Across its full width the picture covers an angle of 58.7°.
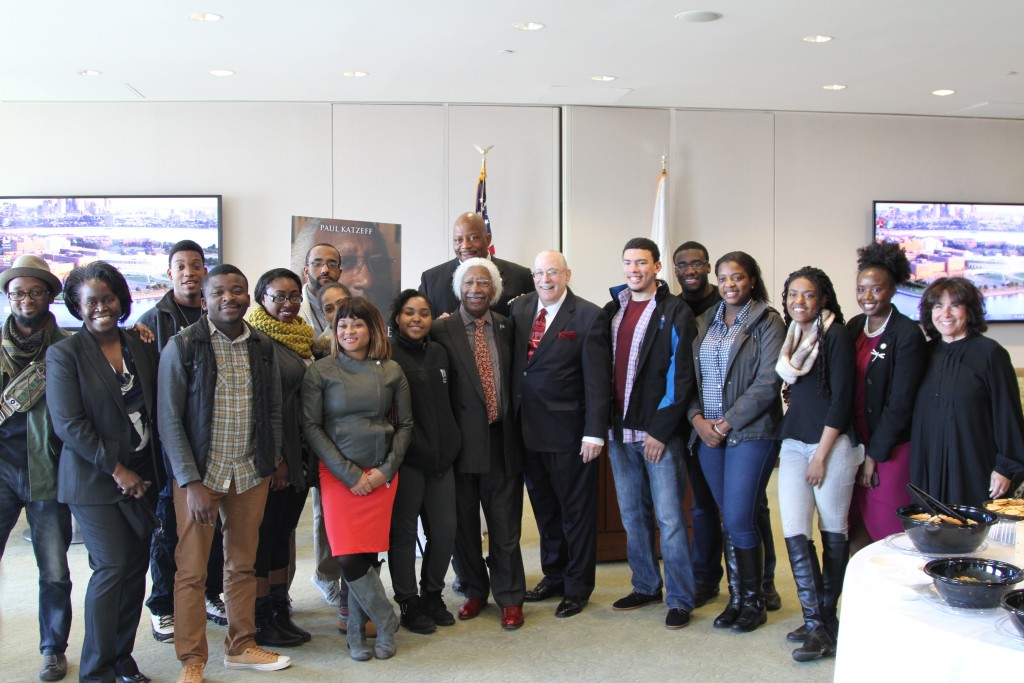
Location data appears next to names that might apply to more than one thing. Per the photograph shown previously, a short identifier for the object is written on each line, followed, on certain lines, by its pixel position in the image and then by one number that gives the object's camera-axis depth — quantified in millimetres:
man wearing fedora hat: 3285
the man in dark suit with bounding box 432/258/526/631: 4004
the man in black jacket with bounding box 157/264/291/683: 3277
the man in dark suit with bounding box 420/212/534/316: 4715
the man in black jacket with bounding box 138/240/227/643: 3869
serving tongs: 2476
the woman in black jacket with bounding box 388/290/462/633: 3869
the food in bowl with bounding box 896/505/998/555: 2395
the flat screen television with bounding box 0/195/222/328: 7281
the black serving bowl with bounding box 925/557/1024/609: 2090
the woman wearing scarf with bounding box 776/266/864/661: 3607
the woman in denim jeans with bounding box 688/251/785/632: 3807
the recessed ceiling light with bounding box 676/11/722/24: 5082
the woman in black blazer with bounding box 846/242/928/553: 3525
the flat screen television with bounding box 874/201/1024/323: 8109
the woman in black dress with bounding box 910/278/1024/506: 3342
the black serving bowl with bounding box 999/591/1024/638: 1893
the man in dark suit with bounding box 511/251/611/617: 4027
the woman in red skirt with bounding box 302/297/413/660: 3625
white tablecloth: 1941
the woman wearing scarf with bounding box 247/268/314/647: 3668
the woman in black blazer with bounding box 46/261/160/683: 3129
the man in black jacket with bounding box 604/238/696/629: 4000
